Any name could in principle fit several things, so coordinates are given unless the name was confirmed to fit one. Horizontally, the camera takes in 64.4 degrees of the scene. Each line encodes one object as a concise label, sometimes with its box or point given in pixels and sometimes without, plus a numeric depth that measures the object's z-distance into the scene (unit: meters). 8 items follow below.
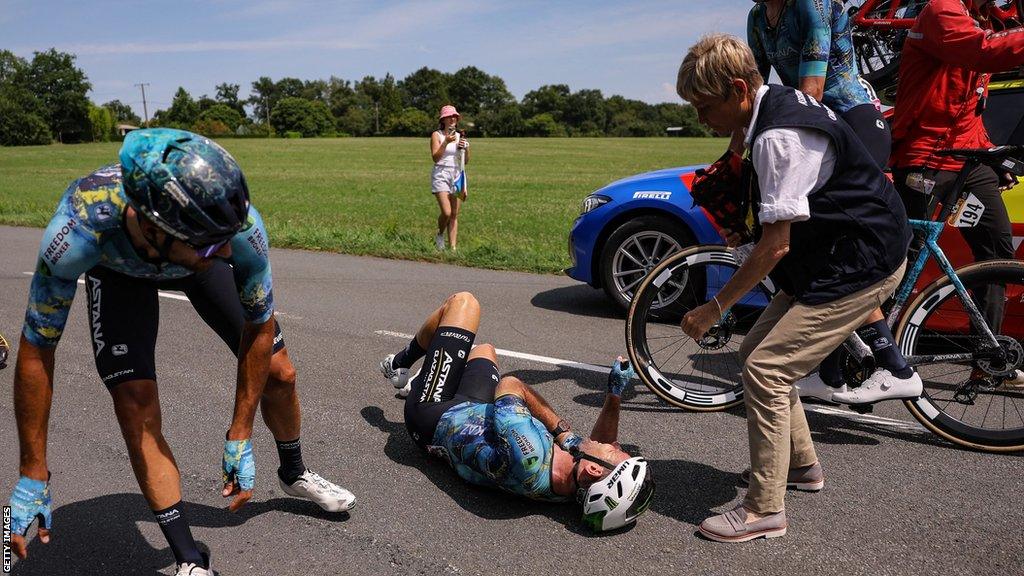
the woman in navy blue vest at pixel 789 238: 2.92
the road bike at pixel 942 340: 4.23
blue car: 6.57
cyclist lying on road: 3.27
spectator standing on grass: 11.04
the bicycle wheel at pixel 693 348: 4.68
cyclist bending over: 2.27
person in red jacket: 4.52
